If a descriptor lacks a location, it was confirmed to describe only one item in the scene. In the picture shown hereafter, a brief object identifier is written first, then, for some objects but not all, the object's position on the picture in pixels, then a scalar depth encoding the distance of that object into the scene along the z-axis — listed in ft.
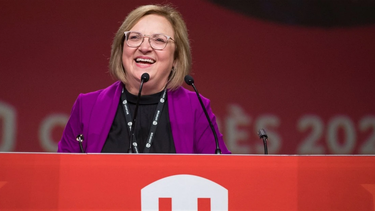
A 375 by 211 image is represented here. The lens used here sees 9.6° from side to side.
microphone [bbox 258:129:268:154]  19.47
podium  18.41
